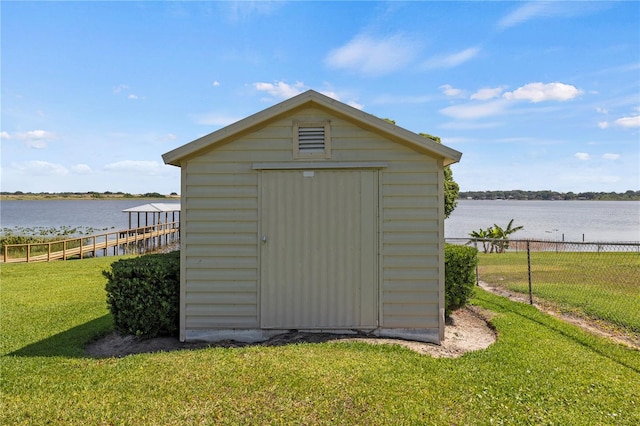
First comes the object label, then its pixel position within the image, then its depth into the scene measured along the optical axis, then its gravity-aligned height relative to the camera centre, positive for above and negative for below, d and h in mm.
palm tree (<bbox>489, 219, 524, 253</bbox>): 21641 -905
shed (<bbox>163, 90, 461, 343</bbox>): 5355 -226
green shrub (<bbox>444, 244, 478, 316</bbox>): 6637 -1066
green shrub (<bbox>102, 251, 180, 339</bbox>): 5297 -1151
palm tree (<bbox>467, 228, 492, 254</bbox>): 21819 -993
